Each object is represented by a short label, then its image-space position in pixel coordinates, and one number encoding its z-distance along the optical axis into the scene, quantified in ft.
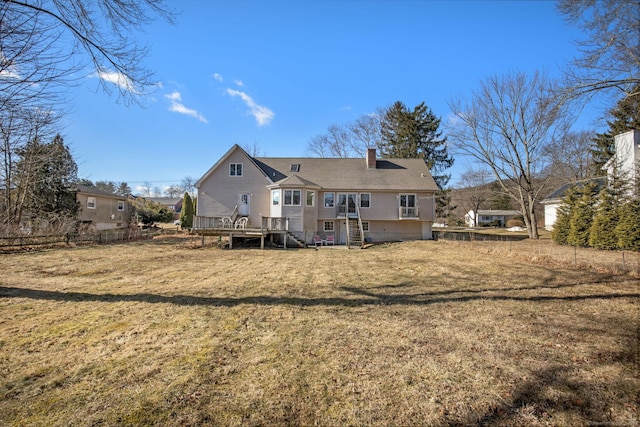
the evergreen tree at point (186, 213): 109.60
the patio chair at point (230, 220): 65.31
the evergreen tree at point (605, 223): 49.08
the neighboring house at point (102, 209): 88.12
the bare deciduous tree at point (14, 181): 50.94
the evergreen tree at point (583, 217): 55.31
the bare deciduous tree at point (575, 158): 107.14
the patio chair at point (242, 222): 66.87
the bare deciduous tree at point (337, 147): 128.98
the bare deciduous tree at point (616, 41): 21.88
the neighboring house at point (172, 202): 218.24
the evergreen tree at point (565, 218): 60.75
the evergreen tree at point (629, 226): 45.29
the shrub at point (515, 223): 144.44
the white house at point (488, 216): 187.67
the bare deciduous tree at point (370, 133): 126.82
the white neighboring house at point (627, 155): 51.73
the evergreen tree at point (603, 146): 78.91
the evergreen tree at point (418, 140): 118.32
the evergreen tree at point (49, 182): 60.08
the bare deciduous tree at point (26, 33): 17.78
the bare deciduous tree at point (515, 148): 75.51
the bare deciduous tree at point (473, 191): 95.33
